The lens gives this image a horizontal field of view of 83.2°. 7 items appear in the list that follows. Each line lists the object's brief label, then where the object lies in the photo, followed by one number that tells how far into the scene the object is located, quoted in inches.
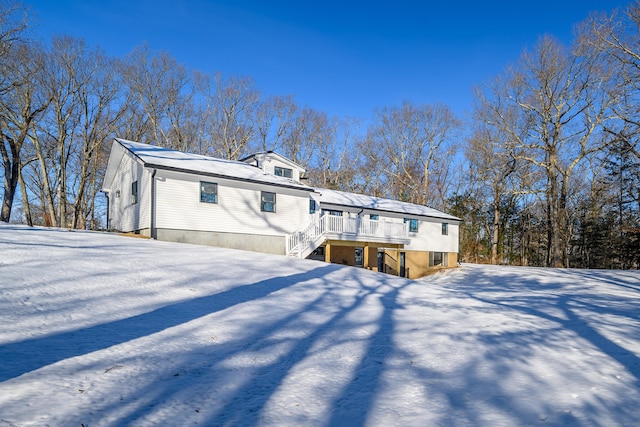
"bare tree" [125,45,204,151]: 1123.3
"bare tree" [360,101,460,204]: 1354.6
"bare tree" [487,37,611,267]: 934.4
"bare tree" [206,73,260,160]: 1282.0
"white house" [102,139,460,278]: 558.9
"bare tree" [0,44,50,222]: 704.4
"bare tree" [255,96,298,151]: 1362.0
